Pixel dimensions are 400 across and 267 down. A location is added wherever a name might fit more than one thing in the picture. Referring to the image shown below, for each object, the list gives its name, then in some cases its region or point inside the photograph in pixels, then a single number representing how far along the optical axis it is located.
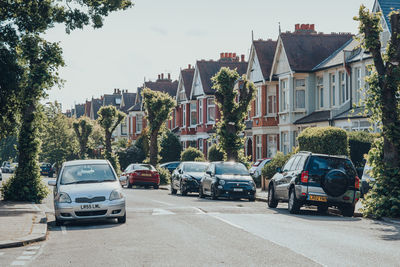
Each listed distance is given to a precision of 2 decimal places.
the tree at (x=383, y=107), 17.98
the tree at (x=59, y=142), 78.00
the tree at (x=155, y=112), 49.28
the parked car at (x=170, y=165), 51.84
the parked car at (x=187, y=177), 29.11
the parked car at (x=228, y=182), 24.50
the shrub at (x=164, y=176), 45.88
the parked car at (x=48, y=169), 73.62
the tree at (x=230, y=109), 35.59
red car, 38.94
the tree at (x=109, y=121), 59.94
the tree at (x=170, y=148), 61.66
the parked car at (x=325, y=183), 18.22
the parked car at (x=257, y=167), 37.63
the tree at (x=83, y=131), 71.69
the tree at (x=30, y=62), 22.48
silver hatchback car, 15.23
